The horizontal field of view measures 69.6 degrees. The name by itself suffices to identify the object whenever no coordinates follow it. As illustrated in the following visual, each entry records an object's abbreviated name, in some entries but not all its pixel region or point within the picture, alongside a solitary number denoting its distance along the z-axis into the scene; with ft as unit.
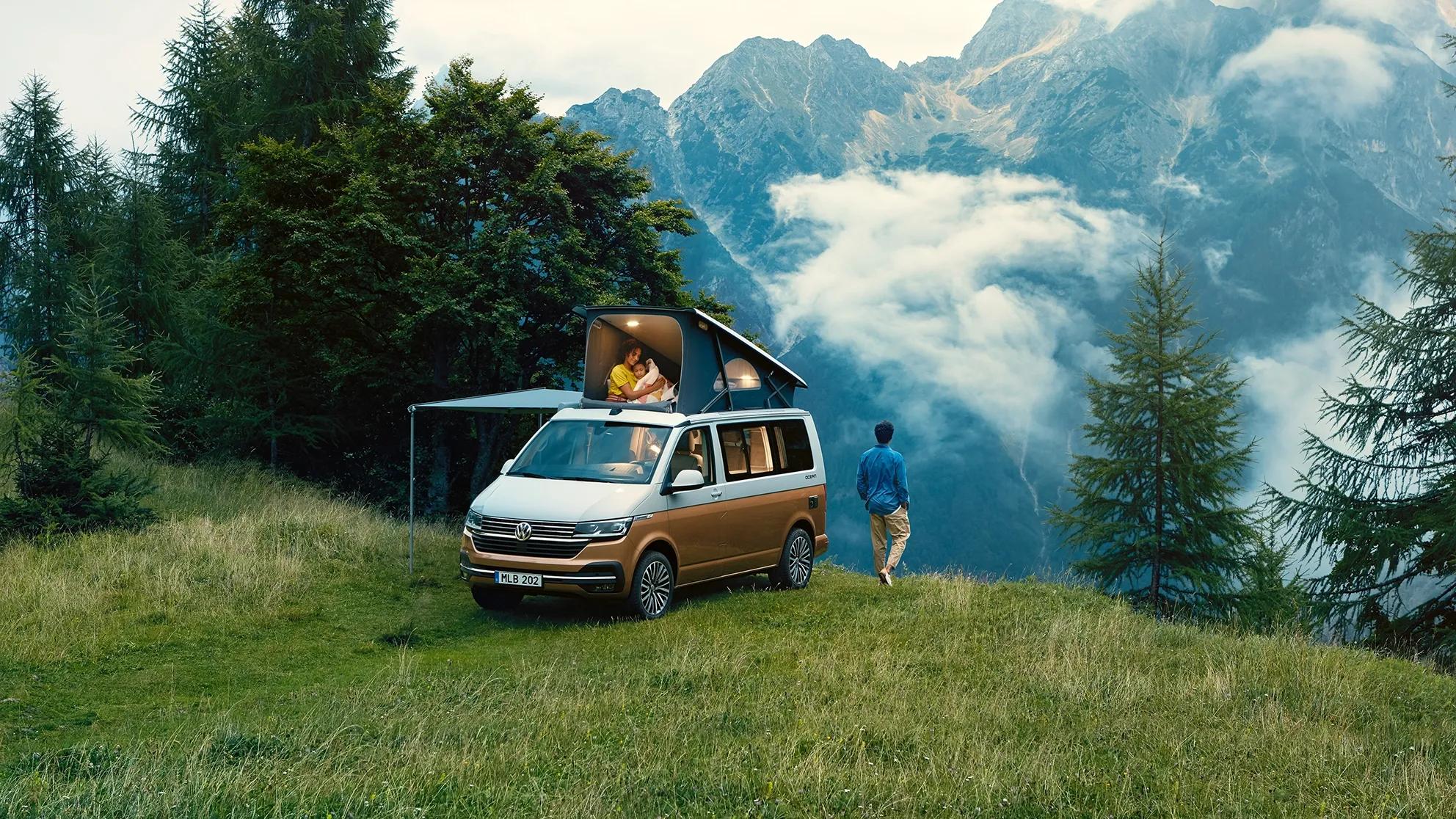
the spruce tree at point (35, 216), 103.30
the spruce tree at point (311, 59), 101.40
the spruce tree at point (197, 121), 111.34
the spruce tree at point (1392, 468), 66.64
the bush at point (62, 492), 45.32
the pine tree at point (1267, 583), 72.74
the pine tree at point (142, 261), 97.96
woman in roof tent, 46.21
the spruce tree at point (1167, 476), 73.67
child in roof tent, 45.19
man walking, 47.85
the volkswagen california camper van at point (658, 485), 35.63
